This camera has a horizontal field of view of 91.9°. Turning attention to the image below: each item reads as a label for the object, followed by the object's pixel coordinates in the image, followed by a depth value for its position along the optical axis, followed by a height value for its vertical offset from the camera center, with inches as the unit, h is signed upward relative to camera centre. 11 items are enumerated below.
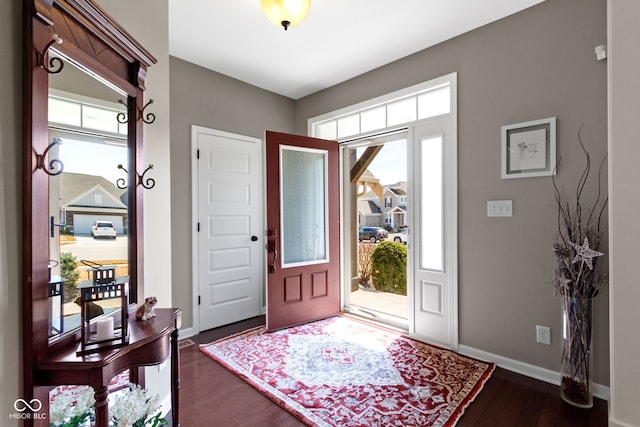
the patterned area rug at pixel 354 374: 74.9 -48.1
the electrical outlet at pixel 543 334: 89.0 -35.9
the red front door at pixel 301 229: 127.8 -7.3
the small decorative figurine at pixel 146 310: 55.6 -17.2
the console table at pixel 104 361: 39.9 -20.4
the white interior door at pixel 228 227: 128.4 -5.8
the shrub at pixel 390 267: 165.6 -29.7
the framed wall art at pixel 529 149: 88.9 +18.6
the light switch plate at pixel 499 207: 95.8 +1.2
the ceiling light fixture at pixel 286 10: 74.6 +50.2
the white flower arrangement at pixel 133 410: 48.6 -31.6
